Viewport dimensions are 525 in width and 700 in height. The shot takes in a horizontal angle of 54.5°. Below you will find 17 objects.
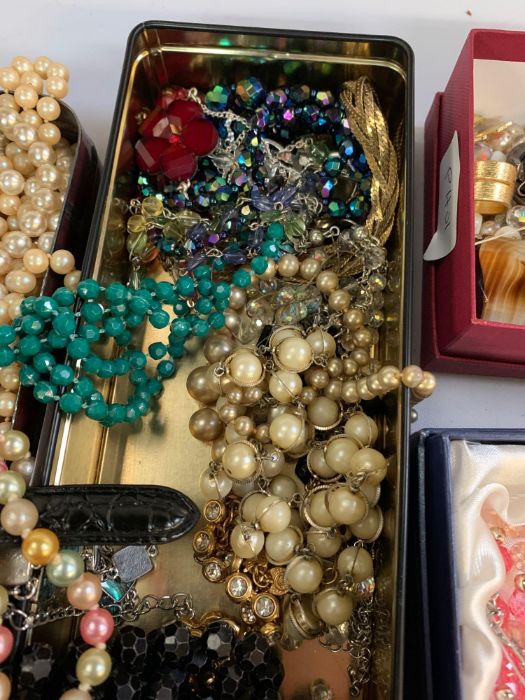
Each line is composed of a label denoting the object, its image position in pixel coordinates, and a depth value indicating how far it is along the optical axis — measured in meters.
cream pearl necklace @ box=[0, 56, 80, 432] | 0.21
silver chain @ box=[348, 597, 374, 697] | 0.19
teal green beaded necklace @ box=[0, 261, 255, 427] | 0.19
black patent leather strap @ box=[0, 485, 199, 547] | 0.17
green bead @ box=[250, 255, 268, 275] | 0.22
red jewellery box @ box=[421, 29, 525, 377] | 0.19
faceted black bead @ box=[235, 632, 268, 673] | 0.18
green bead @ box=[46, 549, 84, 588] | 0.16
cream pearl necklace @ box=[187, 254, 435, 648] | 0.19
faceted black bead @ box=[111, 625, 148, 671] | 0.18
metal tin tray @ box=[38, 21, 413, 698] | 0.19
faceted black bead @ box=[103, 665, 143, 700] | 0.17
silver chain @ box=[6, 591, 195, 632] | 0.20
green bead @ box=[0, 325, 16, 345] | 0.19
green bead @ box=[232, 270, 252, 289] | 0.22
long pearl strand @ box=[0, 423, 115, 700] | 0.15
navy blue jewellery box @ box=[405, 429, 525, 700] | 0.17
